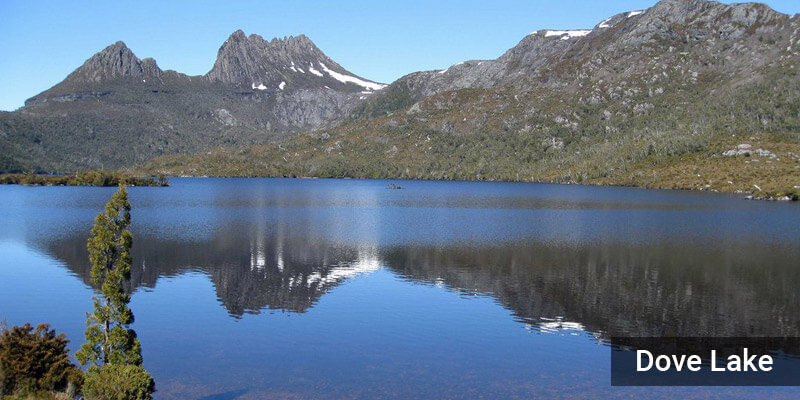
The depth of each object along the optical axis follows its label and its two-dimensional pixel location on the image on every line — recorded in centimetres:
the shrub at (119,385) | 2541
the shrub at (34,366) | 2662
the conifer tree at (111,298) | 2777
